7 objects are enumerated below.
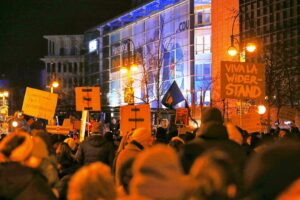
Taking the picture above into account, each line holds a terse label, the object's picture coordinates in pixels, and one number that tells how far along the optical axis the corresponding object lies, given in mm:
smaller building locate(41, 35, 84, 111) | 99375
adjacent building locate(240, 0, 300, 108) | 42950
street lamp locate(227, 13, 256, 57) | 21856
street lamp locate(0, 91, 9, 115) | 42000
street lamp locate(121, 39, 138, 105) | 27580
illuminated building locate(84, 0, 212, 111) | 59312
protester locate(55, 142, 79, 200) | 8696
